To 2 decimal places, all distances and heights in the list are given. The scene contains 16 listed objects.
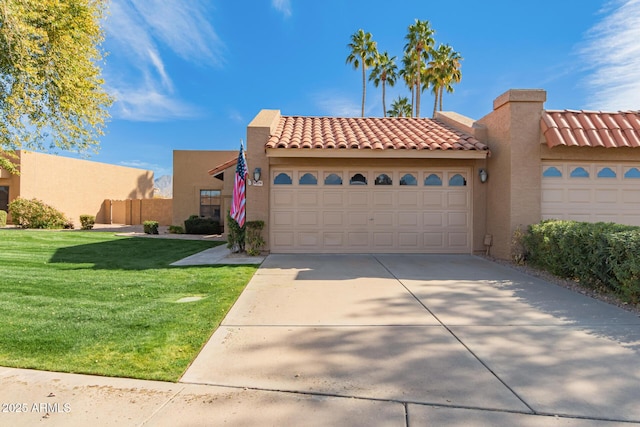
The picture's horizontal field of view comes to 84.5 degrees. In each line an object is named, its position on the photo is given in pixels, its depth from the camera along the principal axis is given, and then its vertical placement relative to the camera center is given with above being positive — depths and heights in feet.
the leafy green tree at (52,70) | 29.45 +13.65
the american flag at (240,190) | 32.07 +2.26
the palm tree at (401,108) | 116.26 +35.52
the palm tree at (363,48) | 103.54 +49.22
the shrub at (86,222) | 66.59 -1.49
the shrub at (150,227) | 59.98 -2.16
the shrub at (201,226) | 62.59 -2.05
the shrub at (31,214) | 66.64 -0.01
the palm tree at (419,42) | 91.76 +45.52
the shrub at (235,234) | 33.14 -1.84
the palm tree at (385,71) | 108.27 +44.36
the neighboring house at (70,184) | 73.77 +7.16
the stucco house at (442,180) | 30.40 +3.30
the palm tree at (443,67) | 92.07 +39.08
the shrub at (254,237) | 32.71 -2.13
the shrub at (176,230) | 63.23 -2.79
